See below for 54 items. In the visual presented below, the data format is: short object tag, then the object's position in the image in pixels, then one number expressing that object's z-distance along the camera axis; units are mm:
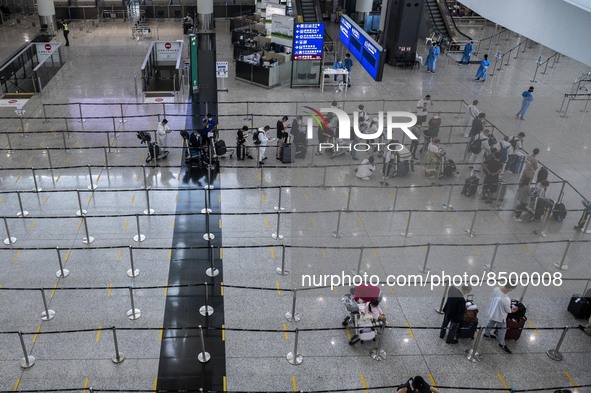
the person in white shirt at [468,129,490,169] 15688
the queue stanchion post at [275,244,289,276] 10663
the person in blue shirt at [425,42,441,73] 25195
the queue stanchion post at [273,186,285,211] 13180
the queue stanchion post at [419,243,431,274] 10841
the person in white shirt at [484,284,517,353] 8750
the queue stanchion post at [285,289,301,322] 9609
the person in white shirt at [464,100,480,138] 17656
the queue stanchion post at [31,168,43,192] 13086
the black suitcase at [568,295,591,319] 9859
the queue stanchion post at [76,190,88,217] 12306
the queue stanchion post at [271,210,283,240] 11977
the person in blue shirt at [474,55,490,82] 24047
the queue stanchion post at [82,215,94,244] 11535
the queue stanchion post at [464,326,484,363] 8778
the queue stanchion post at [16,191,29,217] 12084
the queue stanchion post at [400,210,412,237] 12080
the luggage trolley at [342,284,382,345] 8977
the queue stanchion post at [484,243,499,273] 11177
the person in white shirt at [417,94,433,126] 17891
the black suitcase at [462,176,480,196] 14039
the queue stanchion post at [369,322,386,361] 8665
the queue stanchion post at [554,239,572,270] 11344
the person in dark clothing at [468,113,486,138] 17078
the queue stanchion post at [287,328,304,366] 8750
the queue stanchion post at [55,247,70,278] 10480
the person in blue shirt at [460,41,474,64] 26689
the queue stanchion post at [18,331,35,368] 8331
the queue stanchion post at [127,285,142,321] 9508
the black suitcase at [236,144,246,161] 15577
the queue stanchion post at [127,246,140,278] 10539
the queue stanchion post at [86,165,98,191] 13452
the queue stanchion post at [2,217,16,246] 11453
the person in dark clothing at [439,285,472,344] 8781
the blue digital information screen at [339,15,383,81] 18734
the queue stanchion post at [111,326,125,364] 8466
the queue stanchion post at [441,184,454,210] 13473
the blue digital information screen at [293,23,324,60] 21205
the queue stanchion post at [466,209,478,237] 12345
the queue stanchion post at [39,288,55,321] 9359
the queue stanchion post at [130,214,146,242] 11703
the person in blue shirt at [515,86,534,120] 18844
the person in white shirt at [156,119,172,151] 15461
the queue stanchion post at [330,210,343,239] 12041
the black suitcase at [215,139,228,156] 15316
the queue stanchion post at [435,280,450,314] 9882
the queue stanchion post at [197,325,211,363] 8691
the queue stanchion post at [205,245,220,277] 10789
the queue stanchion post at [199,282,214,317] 9738
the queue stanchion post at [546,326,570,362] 9008
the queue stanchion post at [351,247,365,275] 10891
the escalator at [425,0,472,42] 30609
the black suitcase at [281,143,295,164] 15578
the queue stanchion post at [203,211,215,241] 11971
